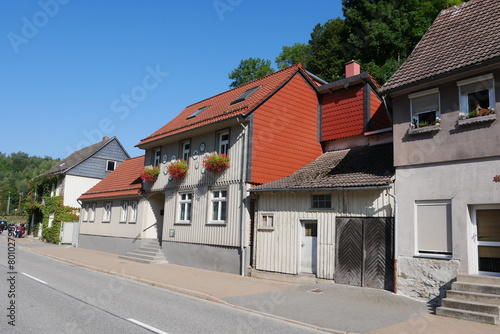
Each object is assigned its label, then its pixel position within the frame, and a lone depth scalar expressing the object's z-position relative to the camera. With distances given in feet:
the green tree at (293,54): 132.87
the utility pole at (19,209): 335.14
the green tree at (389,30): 92.63
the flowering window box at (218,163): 57.16
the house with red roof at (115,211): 80.07
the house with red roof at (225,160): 55.31
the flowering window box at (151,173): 73.51
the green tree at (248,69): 130.32
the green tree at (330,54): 106.93
